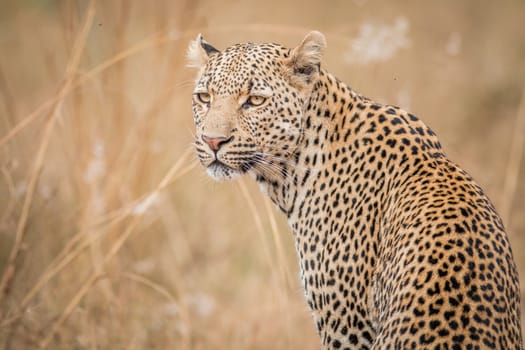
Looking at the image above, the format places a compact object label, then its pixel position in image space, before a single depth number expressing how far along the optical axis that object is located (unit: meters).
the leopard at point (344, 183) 10.02
